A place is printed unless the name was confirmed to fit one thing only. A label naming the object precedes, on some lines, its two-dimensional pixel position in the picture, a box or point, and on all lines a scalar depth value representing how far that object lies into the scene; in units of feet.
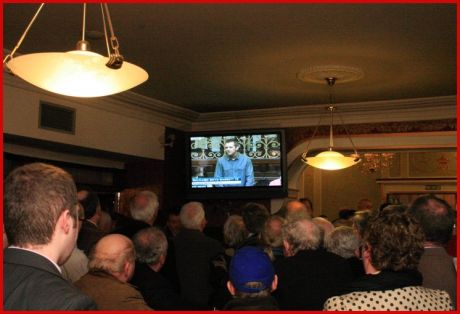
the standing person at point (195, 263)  12.32
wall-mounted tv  22.54
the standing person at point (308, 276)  8.89
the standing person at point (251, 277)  6.62
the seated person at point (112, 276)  7.55
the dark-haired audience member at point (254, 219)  12.32
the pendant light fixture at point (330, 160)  19.70
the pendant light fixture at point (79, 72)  7.16
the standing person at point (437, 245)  7.97
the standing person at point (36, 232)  4.20
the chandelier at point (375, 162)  38.14
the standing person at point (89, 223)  10.00
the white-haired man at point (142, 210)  12.34
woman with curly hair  6.10
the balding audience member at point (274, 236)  11.12
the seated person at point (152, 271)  8.97
